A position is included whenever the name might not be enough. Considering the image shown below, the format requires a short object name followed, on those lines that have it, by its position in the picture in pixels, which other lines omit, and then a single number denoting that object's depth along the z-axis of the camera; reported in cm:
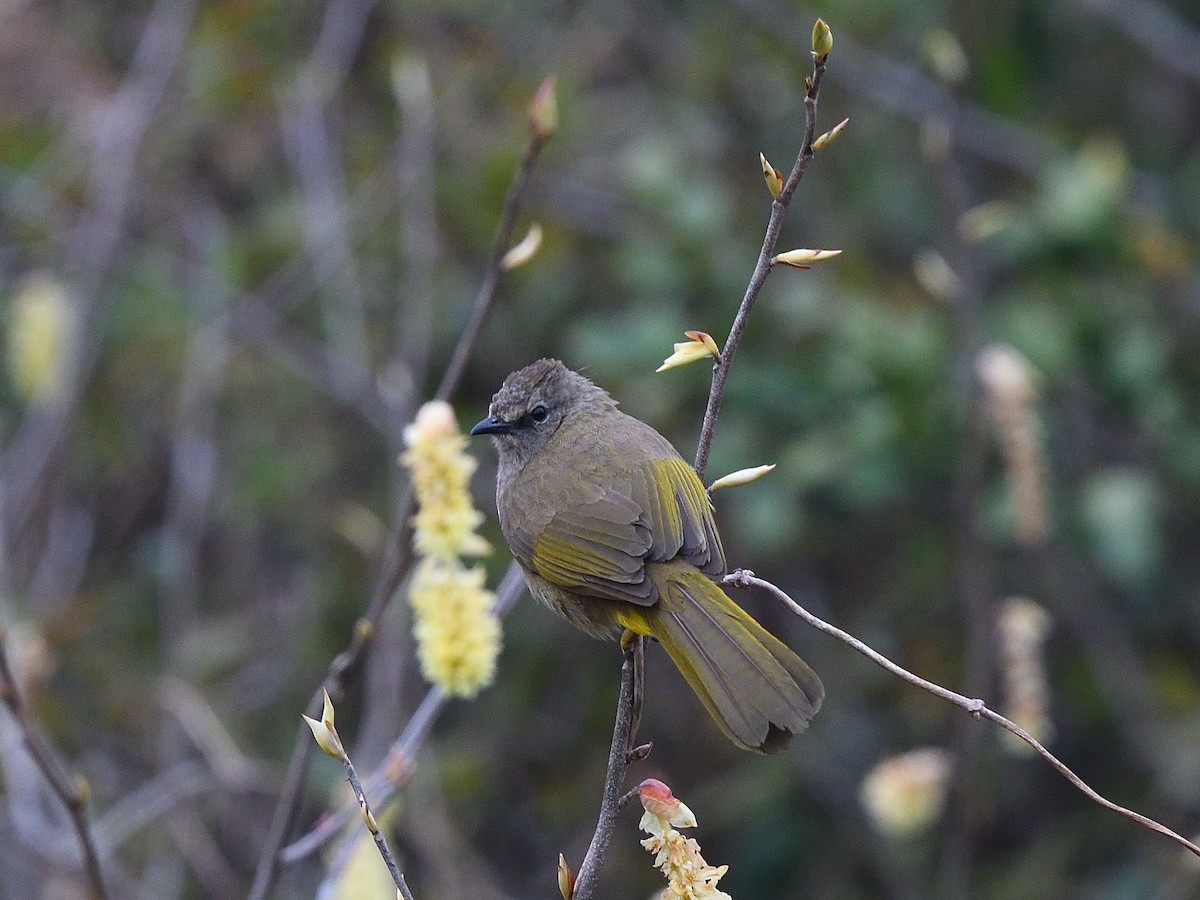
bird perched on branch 445
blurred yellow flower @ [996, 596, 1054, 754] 593
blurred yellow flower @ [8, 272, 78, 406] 874
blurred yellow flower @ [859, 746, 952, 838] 663
